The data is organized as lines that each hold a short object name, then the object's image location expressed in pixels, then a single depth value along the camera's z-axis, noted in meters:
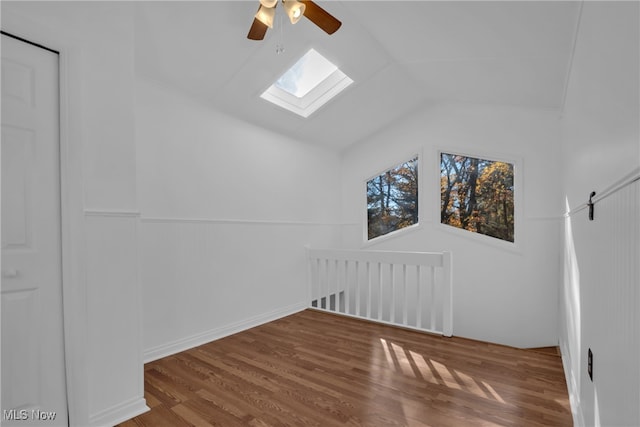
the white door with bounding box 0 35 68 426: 1.53
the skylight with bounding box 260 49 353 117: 3.54
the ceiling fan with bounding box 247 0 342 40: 1.84
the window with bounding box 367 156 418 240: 4.59
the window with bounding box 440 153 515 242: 3.95
